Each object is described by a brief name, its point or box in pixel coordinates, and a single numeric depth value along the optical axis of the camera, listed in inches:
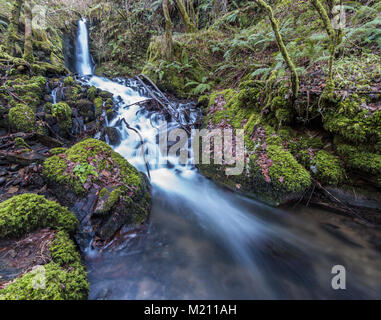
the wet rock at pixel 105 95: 257.8
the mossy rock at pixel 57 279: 56.6
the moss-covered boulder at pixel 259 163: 130.6
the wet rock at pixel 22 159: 134.6
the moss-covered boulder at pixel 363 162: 114.3
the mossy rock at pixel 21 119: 163.3
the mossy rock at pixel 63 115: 181.8
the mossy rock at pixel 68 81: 248.4
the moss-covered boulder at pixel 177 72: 292.2
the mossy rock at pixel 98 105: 223.5
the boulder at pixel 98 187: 108.0
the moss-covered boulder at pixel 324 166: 126.6
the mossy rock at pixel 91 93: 242.6
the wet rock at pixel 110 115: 224.8
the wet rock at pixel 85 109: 213.9
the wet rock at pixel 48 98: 212.8
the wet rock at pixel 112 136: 203.6
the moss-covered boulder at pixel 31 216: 81.6
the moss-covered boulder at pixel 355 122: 113.1
